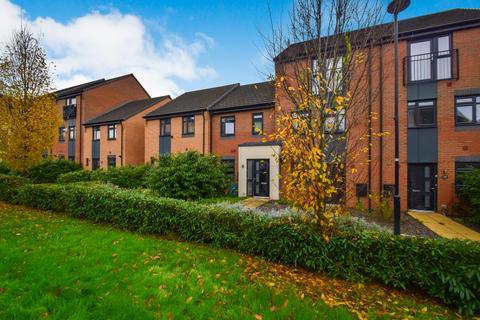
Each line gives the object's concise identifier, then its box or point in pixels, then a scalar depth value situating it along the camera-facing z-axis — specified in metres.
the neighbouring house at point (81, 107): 23.70
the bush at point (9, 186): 9.92
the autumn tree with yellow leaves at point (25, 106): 10.40
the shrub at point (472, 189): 8.43
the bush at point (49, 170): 17.58
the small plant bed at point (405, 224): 7.37
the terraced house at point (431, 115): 9.98
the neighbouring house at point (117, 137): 20.75
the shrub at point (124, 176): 15.57
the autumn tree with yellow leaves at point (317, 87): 4.16
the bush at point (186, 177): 11.74
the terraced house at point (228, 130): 14.20
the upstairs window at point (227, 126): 16.00
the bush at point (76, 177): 15.84
